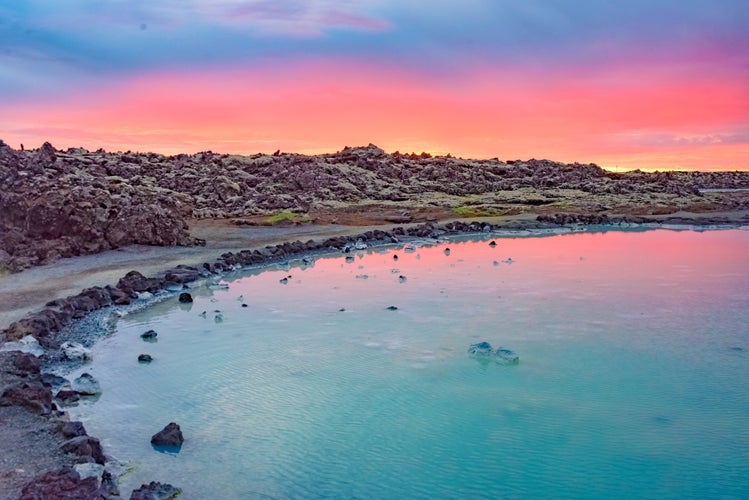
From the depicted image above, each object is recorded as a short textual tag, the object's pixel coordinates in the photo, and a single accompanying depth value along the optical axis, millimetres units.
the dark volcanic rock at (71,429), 6723
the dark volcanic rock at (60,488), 5031
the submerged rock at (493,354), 10242
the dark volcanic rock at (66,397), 8305
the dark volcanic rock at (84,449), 6328
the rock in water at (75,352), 10000
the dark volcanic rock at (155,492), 5599
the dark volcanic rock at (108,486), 5680
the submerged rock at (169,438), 7086
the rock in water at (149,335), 11719
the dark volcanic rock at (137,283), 14266
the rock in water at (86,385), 8680
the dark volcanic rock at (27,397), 7398
